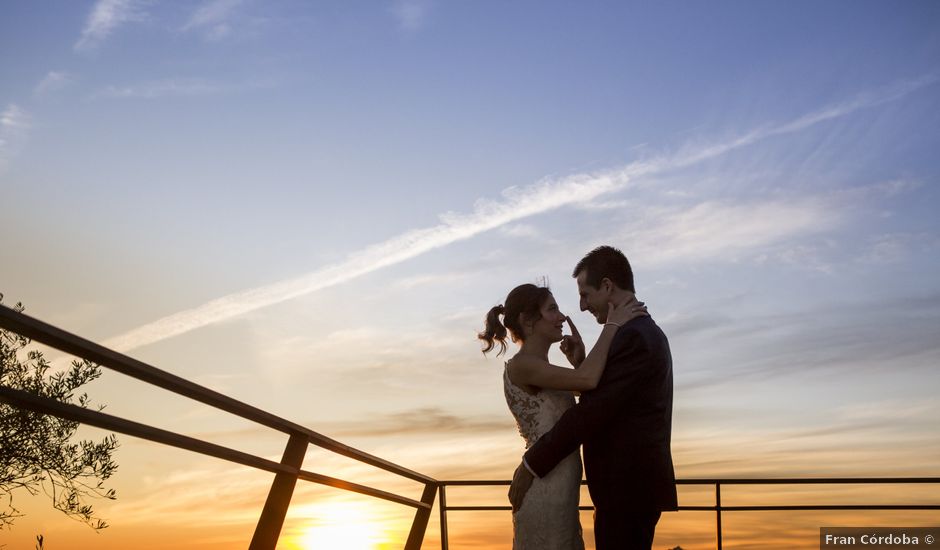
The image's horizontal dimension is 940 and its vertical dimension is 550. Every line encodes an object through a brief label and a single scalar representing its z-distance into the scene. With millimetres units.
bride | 4145
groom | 3400
